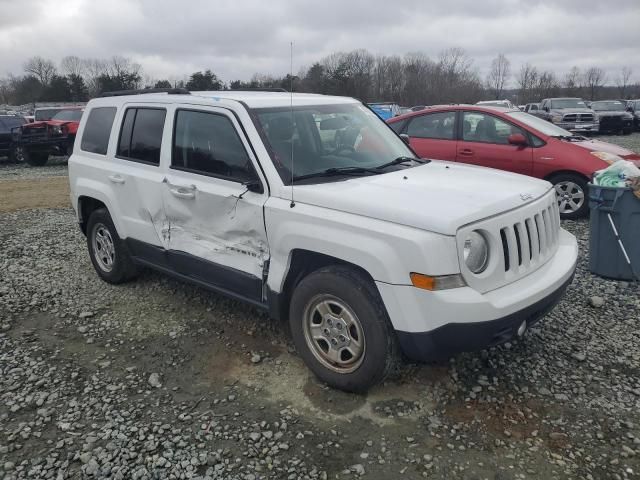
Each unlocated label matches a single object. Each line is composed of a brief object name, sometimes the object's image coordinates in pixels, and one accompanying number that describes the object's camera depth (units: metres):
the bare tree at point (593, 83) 66.56
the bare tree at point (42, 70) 80.51
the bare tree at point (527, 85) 66.00
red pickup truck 16.09
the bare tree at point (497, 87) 74.11
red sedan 7.62
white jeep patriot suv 3.02
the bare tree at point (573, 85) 63.97
